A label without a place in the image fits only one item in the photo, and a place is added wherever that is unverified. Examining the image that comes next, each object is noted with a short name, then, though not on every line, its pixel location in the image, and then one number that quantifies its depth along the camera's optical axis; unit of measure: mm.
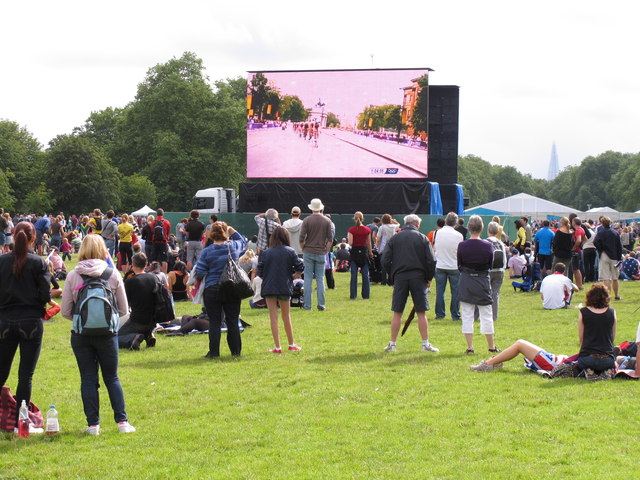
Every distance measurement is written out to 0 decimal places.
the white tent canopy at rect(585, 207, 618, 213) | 75638
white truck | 43031
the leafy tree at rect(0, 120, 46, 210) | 71875
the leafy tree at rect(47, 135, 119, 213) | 68688
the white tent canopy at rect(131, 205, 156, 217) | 51009
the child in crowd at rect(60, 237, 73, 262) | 32281
